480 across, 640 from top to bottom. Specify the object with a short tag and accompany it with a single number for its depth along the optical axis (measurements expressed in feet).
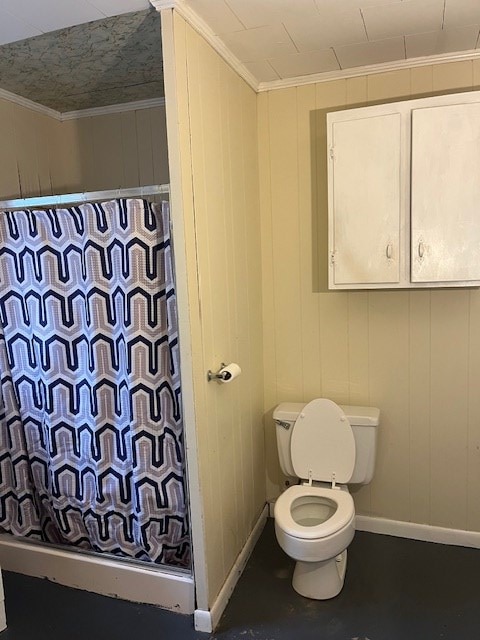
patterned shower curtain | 6.21
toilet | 6.87
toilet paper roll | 6.43
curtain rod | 5.93
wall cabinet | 6.57
